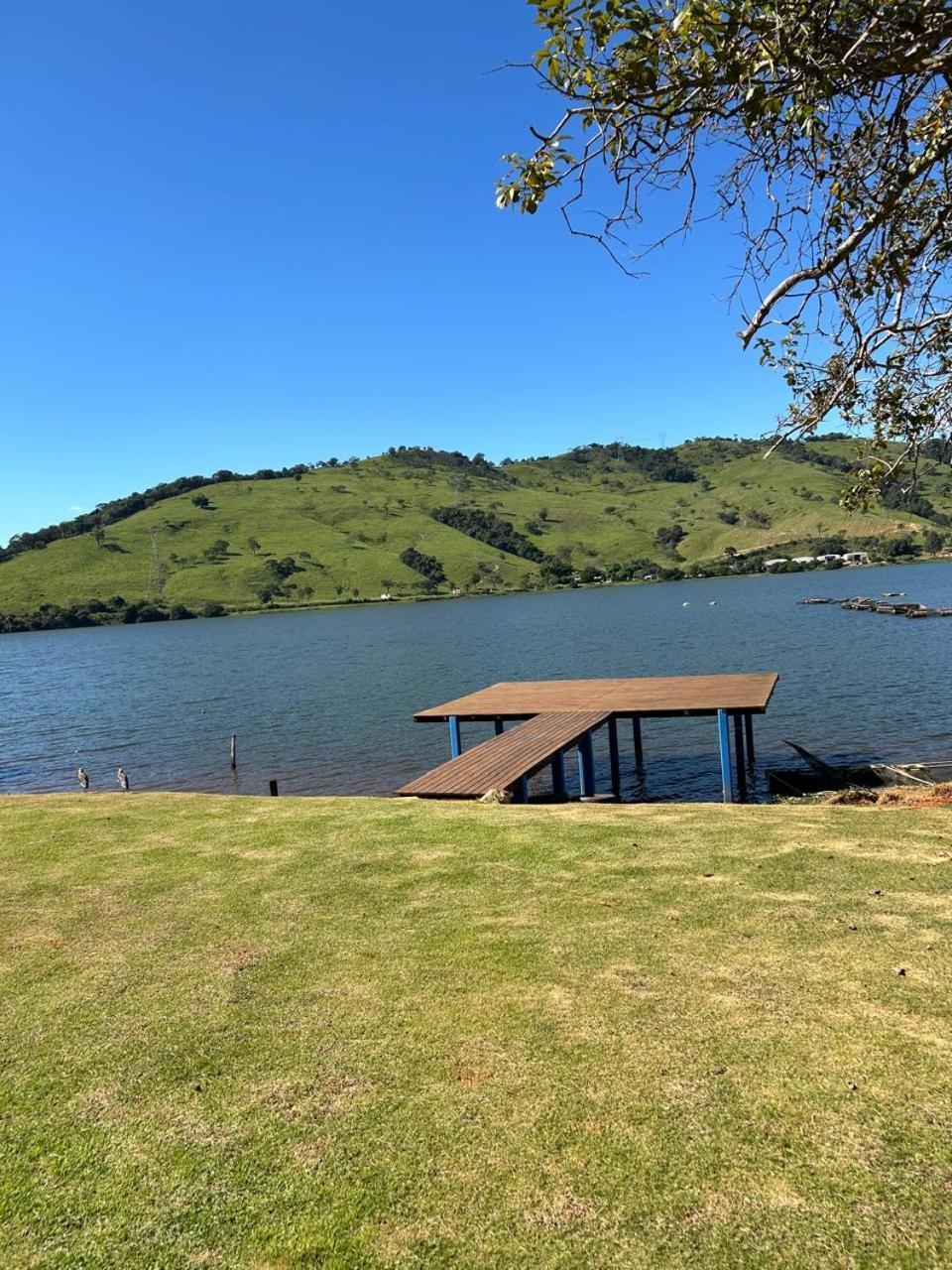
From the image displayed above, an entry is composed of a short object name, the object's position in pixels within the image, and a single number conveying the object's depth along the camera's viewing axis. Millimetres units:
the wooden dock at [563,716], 17641
